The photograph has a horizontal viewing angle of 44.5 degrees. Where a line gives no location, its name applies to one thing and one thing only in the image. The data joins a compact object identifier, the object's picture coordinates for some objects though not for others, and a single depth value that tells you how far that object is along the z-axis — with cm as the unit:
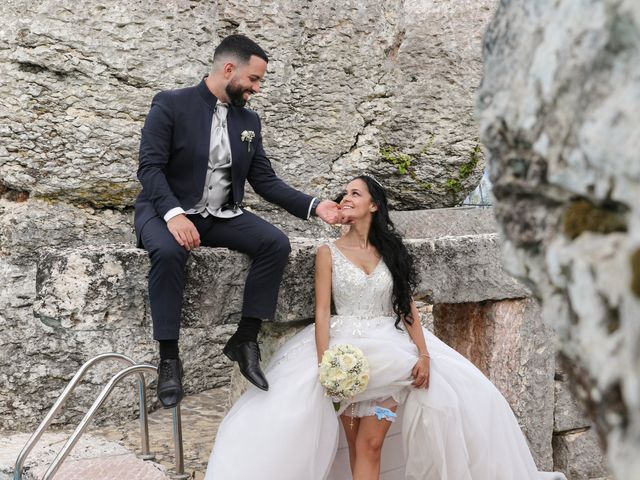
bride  395
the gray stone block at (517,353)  508
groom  371
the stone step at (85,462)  446
